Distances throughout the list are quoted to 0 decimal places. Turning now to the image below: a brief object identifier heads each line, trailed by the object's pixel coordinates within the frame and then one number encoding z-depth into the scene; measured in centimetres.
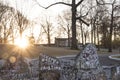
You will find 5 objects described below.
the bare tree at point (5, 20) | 3805
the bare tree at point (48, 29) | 5613
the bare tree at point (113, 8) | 3505
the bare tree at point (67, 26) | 5036
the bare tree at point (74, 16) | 2672
